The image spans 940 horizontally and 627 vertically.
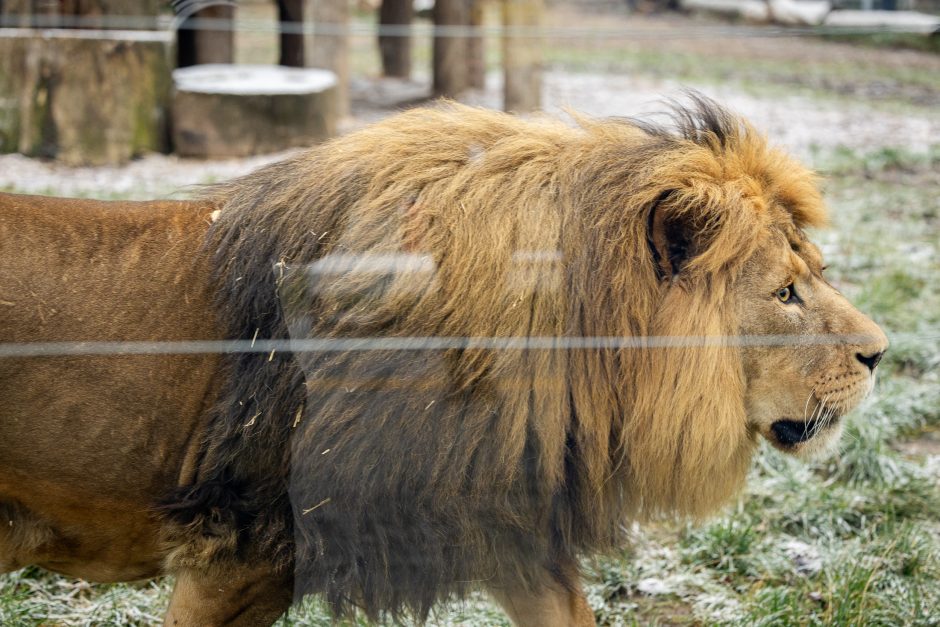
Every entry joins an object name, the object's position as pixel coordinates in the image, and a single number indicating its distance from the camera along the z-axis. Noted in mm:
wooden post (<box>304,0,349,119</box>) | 7656
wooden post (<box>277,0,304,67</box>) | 7867
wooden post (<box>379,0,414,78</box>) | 9891
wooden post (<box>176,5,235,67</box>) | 7602
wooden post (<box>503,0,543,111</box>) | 7344
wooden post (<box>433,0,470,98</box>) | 8836
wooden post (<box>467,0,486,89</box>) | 9195
